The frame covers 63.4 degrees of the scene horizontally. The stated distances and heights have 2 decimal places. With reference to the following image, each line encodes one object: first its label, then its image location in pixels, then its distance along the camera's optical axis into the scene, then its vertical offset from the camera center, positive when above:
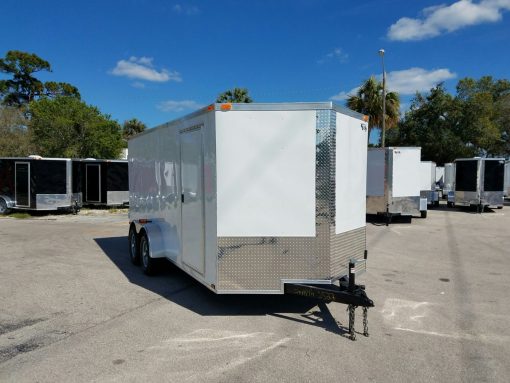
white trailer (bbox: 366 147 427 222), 15.41 -0.08
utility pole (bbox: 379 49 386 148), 24.00 +5.44
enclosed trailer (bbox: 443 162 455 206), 26.78 -0.01
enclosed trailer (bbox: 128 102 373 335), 4.96 -0.23
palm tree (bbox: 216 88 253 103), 30.48 +6.16
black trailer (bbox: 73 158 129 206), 19.98 -0.18
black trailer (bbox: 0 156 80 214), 17.44 -0.24
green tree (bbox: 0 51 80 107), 49.91 +11.81
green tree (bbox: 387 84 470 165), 33.50 +4.19
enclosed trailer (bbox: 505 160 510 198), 26.98 -0.22
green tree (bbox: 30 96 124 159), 28.20 +3.30
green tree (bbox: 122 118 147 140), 49.30 +6.31
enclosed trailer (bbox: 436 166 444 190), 32.28 +0.15
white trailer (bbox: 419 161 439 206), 21.72 -0.36
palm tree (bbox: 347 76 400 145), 29.27 +5.43
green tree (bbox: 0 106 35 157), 29.88 +3.20
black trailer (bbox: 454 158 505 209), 20.14 -0.11
